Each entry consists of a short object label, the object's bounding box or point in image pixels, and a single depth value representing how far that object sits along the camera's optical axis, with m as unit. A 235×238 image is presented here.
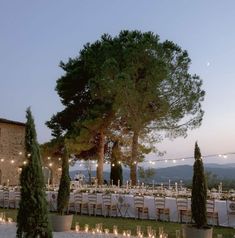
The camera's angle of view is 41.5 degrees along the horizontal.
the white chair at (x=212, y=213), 8.60
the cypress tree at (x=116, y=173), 17.97
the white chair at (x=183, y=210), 9.15
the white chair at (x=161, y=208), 9.58
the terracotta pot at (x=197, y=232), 6.32
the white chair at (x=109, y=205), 10.57
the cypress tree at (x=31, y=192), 5.58
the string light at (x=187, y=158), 8.92
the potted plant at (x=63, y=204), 8.04
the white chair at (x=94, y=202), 10.92
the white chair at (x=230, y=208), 8.66
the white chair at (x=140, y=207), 9.99
